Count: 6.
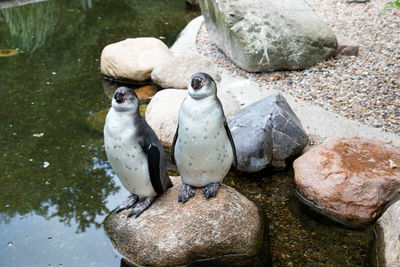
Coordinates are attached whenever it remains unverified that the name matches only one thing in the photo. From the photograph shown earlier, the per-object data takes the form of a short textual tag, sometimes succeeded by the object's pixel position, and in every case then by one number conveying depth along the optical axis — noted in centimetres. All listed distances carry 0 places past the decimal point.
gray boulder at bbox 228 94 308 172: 477
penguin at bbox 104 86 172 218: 327
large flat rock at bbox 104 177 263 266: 357
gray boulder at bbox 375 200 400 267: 339
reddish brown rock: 408
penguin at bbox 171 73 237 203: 329
